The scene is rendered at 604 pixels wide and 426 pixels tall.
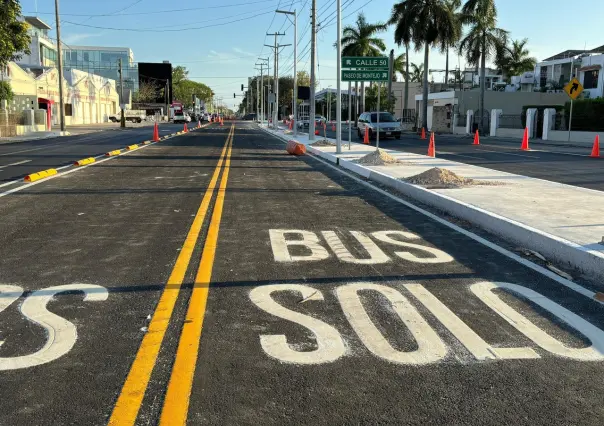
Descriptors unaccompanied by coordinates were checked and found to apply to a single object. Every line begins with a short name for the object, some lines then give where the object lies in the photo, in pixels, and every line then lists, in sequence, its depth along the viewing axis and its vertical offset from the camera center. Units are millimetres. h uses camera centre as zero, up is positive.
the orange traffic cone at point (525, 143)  26892 -604
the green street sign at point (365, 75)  20844 +1948
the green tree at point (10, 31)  26312 +4503
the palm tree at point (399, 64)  75500 +8616
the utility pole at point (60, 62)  42250 +4792
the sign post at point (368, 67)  20922 +2242
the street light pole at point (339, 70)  21141 +2174
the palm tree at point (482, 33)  47406 +7982
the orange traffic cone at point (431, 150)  21922 -766
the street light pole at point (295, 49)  43216 +5903
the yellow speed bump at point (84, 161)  17322 -1056
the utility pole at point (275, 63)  62438 +7240
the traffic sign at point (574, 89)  30909 +2248
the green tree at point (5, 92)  38312 +2314
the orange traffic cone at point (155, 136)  32625 -475
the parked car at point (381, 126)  35369 +207
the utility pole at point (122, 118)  60794 +918
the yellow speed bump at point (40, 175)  13262 -1150
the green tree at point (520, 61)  70962 +8552
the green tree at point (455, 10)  49438 +10395
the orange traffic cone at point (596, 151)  22050 -757
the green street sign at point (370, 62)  20969 +2423
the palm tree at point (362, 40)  63062 +9804
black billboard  124375 +10801
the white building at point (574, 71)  53812 +6682
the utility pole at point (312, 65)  30297 +3544
